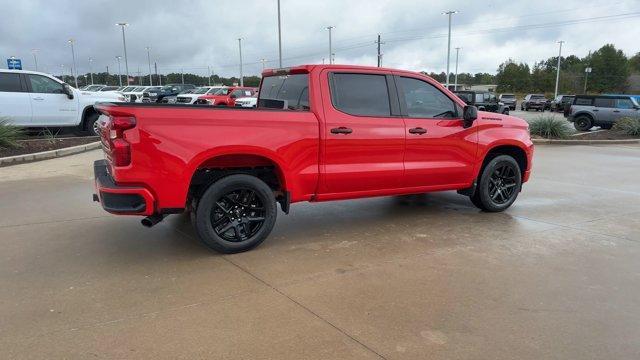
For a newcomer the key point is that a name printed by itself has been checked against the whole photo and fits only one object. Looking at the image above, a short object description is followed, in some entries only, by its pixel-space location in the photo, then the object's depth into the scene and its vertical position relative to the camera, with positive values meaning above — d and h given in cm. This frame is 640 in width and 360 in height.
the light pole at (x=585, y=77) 8594 +58
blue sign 2283 +93
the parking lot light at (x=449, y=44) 5179 +377
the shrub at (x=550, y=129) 1745 -165
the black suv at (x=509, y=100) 4768 -178
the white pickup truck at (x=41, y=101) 1325 -46
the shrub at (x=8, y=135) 1163 -118
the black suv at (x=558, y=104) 4394 -208
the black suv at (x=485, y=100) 2934 -129
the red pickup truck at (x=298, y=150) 446 -70
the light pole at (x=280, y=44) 3569 +273
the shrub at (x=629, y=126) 1833 -167
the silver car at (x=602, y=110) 2120 -125
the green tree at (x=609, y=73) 8825 +127
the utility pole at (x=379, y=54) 5957 +326
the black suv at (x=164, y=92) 3727 -71
